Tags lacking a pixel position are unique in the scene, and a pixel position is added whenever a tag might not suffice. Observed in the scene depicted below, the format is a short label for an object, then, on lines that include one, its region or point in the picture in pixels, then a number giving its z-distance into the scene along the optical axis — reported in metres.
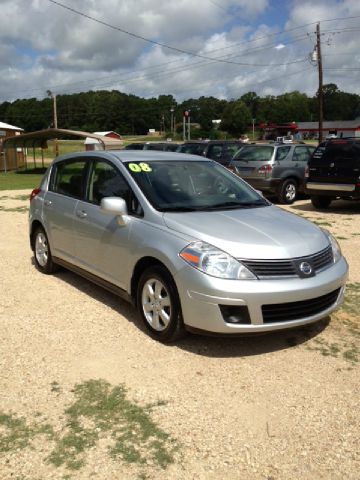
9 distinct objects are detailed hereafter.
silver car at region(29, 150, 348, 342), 3.91
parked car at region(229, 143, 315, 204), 13.49
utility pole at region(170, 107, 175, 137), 110.60
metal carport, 29.08
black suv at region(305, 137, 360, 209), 11.41
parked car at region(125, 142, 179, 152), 17.83
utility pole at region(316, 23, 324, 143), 33.15
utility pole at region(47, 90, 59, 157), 54.17
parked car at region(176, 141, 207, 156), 16.55
